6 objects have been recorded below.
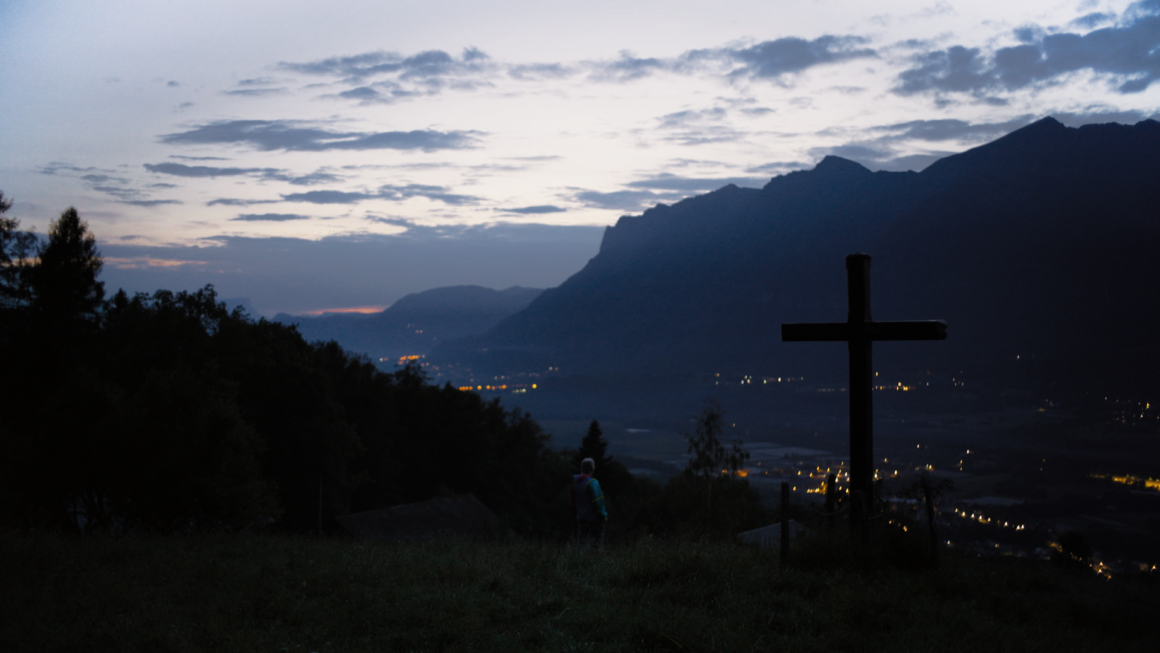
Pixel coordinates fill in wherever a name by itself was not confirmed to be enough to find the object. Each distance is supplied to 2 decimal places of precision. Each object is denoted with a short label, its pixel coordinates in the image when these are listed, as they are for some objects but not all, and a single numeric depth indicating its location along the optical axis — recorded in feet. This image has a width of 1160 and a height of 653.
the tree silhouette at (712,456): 131.64
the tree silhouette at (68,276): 117.19
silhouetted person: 35.99
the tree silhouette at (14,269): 108.17
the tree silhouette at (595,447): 171.73
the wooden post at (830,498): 26.32
